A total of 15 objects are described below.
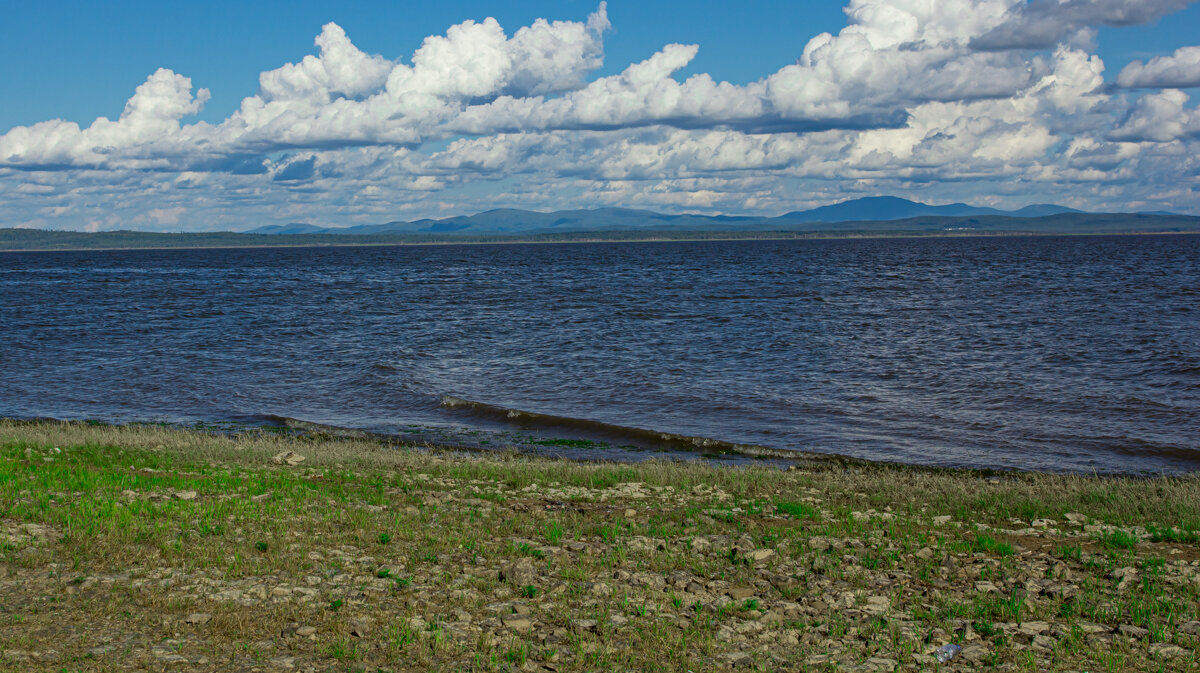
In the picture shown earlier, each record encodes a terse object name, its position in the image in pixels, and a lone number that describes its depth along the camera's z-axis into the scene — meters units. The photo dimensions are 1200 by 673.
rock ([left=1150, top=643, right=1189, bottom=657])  8.42
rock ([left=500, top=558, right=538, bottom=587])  10.22
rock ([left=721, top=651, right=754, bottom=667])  8.31
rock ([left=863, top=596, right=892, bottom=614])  9.52
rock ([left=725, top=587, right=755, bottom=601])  9.89
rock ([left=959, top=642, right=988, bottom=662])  8.41
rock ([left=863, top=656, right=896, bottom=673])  8.20
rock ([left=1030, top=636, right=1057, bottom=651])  8.59
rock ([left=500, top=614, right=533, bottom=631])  8.94
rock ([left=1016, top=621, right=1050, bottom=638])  8.95
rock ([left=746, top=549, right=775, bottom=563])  11.15
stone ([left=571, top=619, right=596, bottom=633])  8.95
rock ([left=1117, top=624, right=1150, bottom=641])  8.84
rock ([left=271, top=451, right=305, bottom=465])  18.02
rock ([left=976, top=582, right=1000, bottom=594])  10.10
